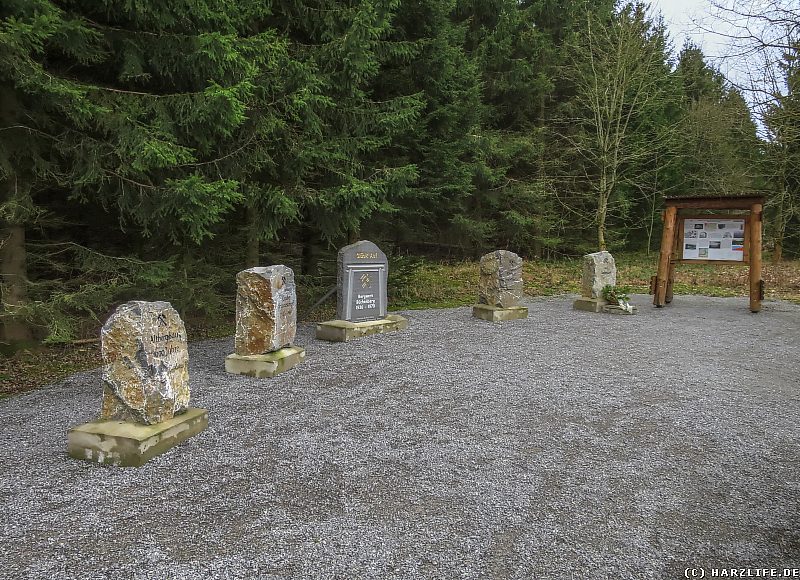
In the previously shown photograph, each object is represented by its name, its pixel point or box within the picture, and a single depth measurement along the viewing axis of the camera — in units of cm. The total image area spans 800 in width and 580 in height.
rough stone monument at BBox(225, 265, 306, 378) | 549
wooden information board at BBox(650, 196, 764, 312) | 930
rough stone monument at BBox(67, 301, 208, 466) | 337
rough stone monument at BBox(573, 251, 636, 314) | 983
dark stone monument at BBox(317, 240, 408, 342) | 733
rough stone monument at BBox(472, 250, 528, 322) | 880
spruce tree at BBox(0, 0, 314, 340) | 536
